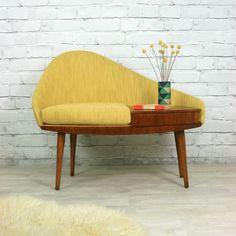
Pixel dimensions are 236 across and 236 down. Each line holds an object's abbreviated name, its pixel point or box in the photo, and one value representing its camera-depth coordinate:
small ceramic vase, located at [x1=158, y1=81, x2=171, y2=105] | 2.01
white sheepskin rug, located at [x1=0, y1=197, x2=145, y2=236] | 1.23
